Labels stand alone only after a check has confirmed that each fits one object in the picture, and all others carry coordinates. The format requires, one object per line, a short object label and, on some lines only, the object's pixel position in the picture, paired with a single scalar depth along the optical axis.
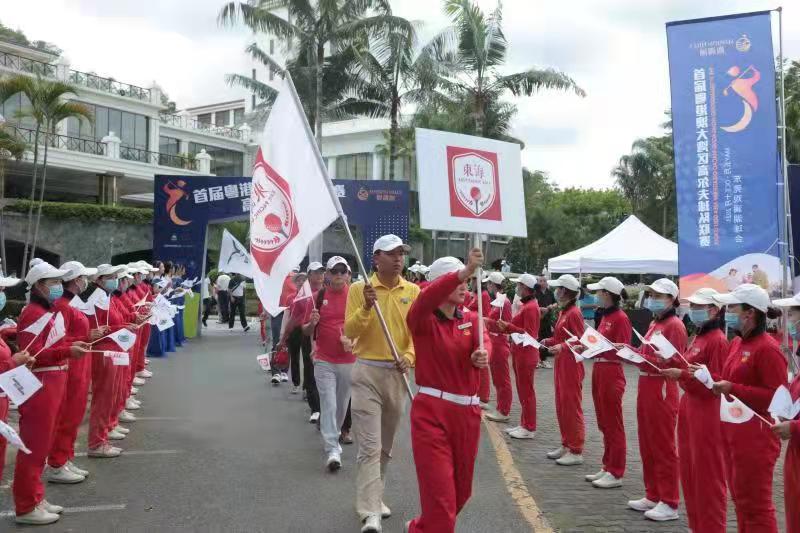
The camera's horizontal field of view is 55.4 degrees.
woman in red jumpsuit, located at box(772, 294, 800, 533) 4.07
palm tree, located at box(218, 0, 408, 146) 27.64
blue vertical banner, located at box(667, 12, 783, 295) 8.98
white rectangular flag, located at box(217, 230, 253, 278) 19.05
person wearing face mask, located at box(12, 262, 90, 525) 5.61
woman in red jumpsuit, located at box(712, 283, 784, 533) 4.66
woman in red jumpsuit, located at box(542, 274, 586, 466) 7.84
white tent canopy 21.05
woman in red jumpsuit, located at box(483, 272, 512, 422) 10.38
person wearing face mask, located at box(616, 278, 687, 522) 6.15
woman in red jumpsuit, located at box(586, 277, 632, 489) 6.98
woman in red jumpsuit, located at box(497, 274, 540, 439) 9.23
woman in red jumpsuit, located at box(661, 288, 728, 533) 5.16
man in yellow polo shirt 5.71
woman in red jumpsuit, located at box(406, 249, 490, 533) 4.40
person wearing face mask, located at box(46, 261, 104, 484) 6.58
